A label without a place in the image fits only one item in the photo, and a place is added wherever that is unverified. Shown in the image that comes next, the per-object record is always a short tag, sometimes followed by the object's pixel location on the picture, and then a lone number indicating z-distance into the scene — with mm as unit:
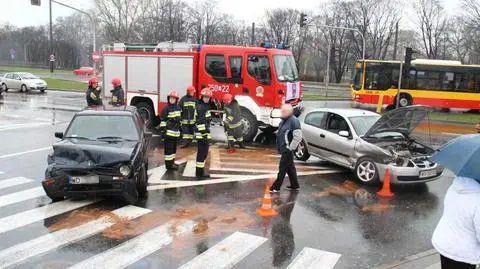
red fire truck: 14344
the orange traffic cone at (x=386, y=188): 9188
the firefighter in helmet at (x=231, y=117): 13295
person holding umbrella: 3318
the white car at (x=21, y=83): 34478
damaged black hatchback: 7512
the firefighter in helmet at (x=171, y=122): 10305
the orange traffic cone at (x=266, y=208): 7637
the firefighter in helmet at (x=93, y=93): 14202
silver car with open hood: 9516
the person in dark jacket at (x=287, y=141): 8773
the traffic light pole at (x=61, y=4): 36628
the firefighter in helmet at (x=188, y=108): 11000
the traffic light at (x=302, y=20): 34094
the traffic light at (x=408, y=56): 18488
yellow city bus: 28156
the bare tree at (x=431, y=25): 70875
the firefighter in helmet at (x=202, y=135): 9875
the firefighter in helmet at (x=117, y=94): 14172
